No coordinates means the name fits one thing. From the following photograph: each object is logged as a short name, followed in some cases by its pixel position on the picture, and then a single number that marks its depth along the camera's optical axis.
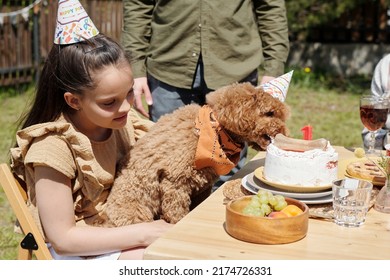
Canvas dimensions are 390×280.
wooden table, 2.64
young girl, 2.91
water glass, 2.80
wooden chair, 2.88
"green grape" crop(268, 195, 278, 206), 2.73
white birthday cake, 2.87
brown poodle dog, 3.11
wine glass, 3.31
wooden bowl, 2.67
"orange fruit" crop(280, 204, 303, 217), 2.72
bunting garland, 9.46
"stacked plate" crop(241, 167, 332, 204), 2.91
